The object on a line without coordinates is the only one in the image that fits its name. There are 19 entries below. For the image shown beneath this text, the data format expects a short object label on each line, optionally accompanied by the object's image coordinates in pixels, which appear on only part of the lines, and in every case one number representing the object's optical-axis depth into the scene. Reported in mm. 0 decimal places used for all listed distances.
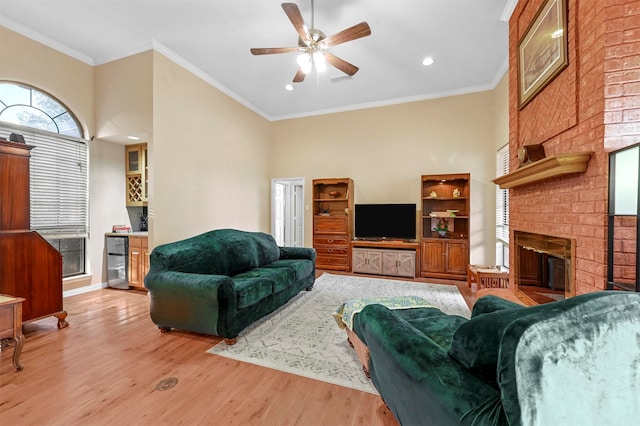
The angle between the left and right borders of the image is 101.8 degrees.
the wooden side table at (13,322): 2004
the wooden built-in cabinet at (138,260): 3941
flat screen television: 5227
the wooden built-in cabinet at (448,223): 4828
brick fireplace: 1600
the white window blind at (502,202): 4449
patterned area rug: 2076
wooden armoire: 2471
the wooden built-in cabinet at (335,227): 5555
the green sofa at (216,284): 2432
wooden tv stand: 4977
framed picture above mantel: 2014
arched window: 3350
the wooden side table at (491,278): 3756
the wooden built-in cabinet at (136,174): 4438
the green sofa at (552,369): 706
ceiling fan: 2510
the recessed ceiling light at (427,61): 4000
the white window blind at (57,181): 3568
